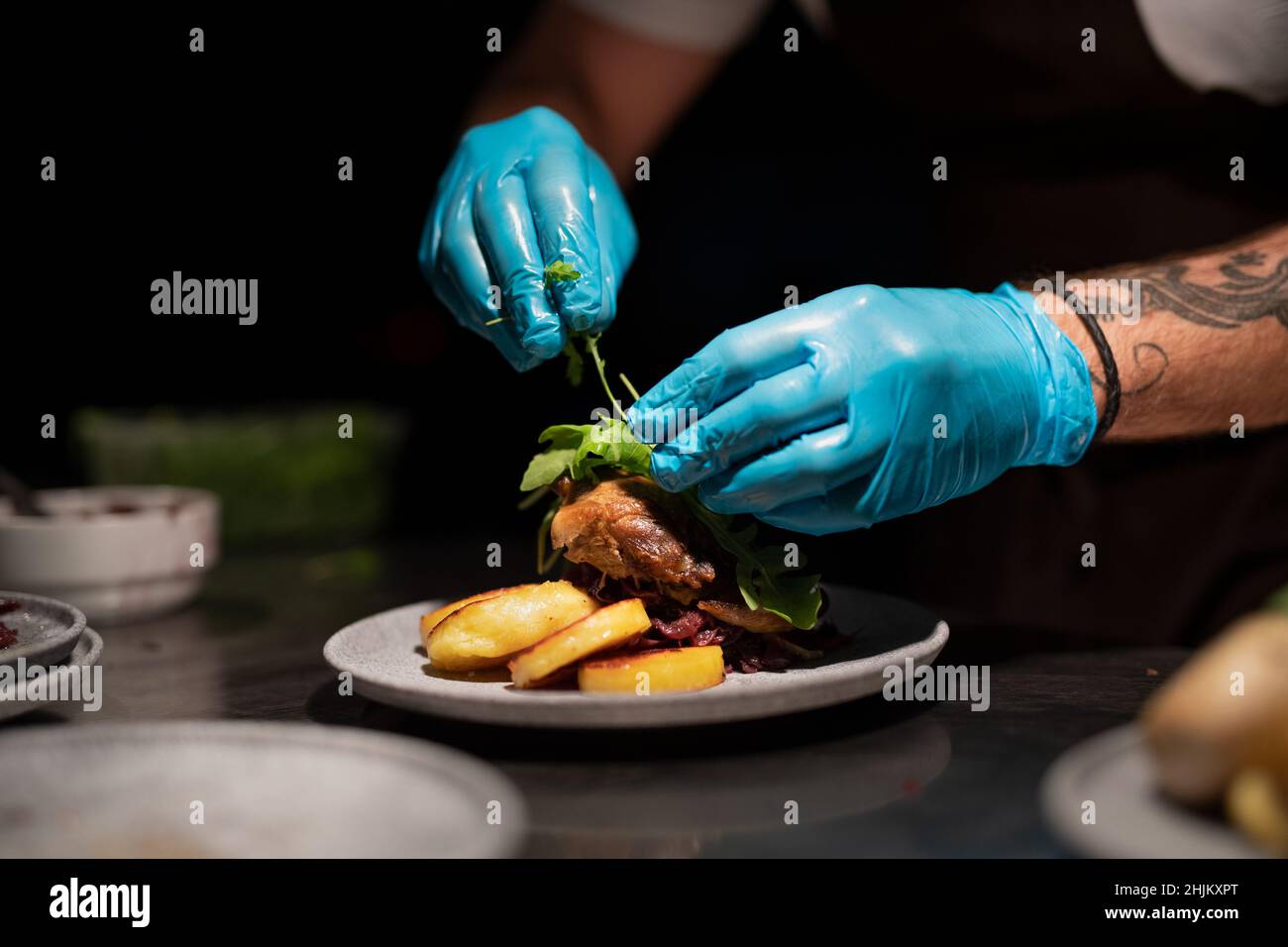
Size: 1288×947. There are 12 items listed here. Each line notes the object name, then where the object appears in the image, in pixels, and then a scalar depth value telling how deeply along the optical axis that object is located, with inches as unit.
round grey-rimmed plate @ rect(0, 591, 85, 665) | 25.0
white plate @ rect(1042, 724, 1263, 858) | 18.4
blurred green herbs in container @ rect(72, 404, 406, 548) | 42.7
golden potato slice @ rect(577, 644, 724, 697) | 24.6
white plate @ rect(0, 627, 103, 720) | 23.3
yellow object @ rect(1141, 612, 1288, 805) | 18.6
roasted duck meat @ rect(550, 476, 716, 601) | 27.0
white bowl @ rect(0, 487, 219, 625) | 33.1
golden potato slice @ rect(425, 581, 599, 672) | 26.3
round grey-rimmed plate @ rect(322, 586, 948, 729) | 23.1
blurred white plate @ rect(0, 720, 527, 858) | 19.7
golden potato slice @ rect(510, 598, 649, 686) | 25.0
